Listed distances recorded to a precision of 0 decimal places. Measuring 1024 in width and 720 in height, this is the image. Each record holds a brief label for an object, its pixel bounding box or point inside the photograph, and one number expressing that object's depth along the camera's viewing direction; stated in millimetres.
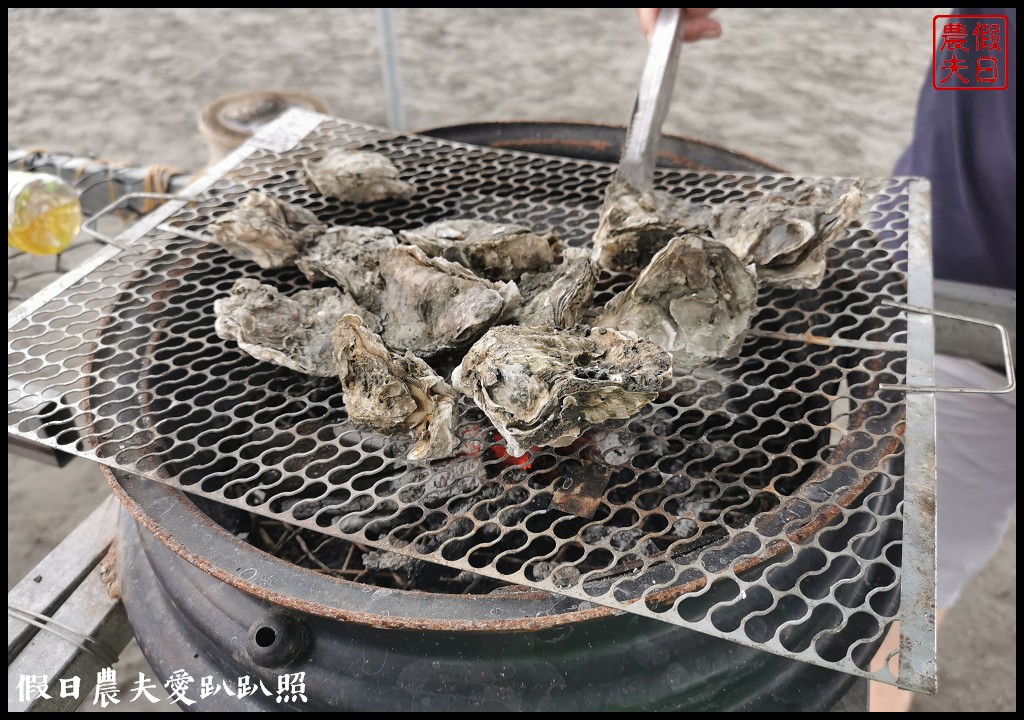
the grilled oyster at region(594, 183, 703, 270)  558
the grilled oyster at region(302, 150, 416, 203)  658
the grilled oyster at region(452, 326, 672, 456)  427
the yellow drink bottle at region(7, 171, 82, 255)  678
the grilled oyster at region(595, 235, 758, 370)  507
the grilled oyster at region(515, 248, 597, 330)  506
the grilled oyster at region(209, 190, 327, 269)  578
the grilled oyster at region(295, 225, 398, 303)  549
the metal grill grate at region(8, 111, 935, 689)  402
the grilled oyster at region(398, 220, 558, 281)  558
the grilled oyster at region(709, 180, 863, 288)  536
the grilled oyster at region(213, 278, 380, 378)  513
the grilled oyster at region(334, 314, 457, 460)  457
